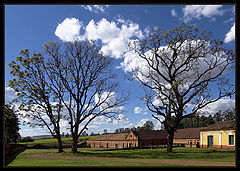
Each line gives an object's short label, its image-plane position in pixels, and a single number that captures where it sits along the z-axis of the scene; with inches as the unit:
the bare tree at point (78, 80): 1113.2
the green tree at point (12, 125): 1513.4
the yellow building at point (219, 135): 1300.0
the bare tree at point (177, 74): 980.6
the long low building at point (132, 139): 2258.9
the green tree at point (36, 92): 1068.5
